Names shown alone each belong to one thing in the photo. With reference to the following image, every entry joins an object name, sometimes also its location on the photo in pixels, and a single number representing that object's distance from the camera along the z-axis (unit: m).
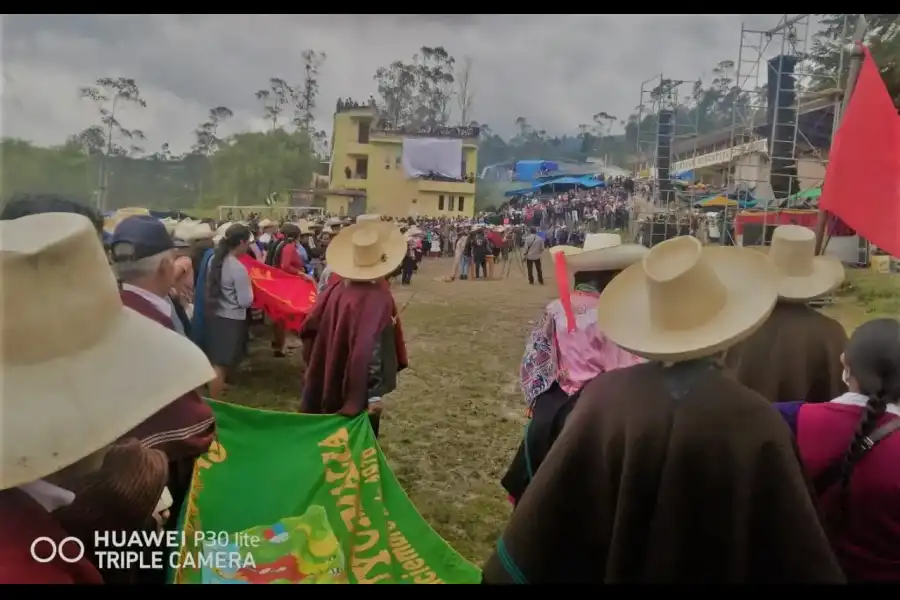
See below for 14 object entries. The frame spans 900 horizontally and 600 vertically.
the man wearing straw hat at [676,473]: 1.72
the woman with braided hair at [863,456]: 1.96
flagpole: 3.87
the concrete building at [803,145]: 13.91
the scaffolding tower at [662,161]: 18.19
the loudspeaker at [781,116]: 13.25
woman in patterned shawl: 2.83
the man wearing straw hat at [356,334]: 4.12
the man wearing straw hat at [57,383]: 1.35
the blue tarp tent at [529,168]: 36.81
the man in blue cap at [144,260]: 2.76
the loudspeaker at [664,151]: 19.72
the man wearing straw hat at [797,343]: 3.23
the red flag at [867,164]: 3.55
